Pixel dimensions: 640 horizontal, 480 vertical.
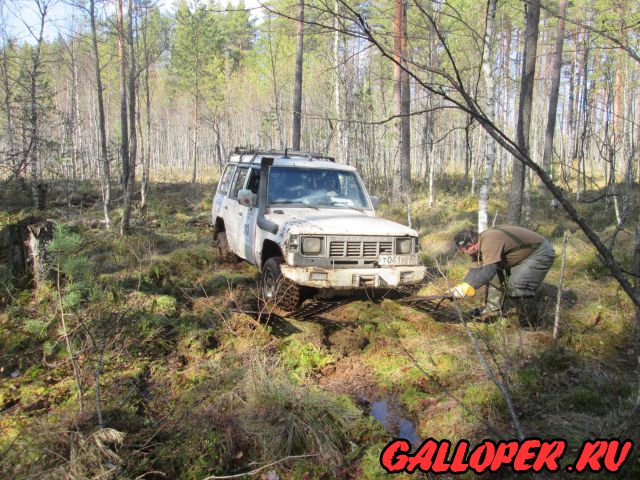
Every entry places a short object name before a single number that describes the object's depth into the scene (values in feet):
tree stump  17.22
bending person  15.94
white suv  16.40
